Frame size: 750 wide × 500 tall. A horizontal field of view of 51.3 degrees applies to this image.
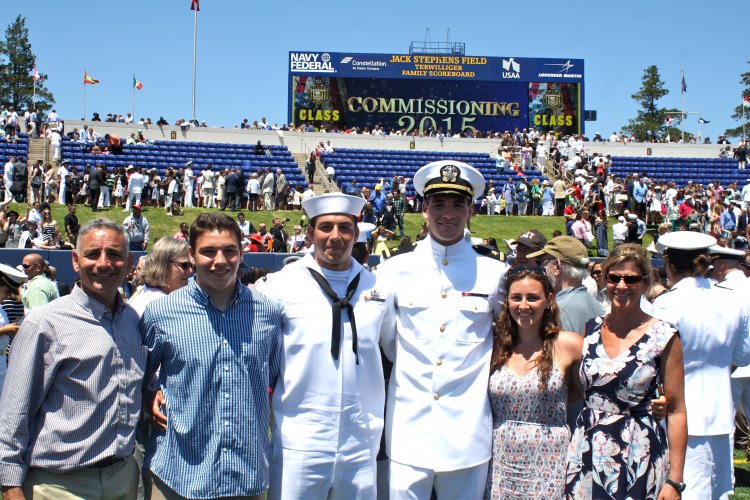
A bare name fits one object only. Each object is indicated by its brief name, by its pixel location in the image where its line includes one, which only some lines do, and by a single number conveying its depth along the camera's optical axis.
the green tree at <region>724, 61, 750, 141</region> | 82.50
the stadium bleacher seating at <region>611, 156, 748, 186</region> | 38.22
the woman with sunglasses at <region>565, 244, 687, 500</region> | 3.62
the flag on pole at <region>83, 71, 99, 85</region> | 42.51
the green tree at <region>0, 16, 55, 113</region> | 70.94
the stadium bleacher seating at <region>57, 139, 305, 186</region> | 31.14
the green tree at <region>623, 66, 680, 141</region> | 80.81
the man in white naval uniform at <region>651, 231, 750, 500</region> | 4.57
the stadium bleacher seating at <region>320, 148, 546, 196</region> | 34.22
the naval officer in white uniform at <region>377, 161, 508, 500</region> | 3.75
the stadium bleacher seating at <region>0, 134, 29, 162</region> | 30.52
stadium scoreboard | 43.38
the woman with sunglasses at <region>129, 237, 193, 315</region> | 4.72
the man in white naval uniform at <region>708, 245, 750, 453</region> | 5.48
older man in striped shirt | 3.17
